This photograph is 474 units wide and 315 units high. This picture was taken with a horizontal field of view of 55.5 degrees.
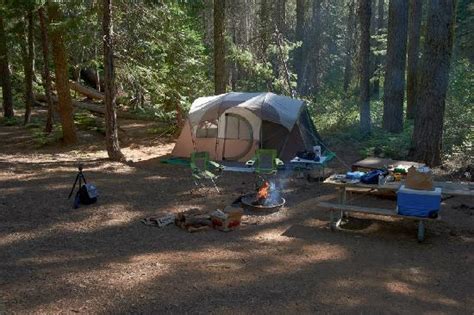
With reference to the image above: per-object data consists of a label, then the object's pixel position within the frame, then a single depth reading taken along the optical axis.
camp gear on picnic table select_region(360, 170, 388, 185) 6.74
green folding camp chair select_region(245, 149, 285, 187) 9.22
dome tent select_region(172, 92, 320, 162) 11.30
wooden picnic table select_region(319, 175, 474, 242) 6.41
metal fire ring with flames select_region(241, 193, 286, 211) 7.80
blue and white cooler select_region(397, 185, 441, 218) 6.11
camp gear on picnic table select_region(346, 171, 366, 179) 6.96
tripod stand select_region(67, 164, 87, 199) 7.45
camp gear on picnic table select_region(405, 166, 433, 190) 6.12
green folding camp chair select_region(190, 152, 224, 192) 9.00
